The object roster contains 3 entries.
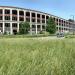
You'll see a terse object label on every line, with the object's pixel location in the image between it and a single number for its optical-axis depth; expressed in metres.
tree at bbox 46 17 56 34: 35.57
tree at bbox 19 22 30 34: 34.45
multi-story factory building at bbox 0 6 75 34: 36.26
